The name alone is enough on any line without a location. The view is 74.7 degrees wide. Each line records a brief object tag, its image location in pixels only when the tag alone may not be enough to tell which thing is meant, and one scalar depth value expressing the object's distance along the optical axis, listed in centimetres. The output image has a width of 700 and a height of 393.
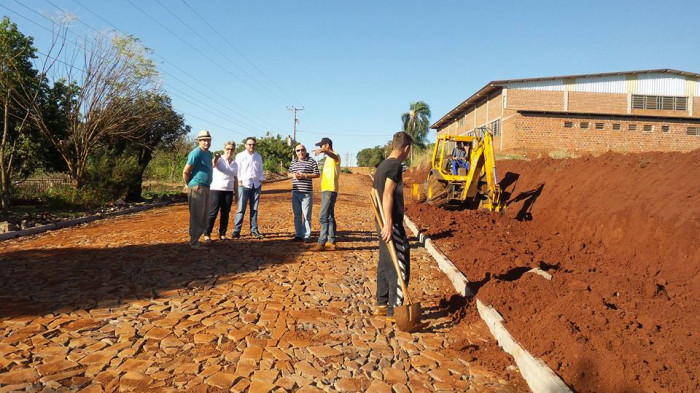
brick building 2723
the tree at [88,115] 1523
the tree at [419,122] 6731
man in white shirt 833
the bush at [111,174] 1537
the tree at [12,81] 1301
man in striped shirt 799
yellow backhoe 1095
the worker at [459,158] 1318
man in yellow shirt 746
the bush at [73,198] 1321
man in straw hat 721
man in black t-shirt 426
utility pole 5859
